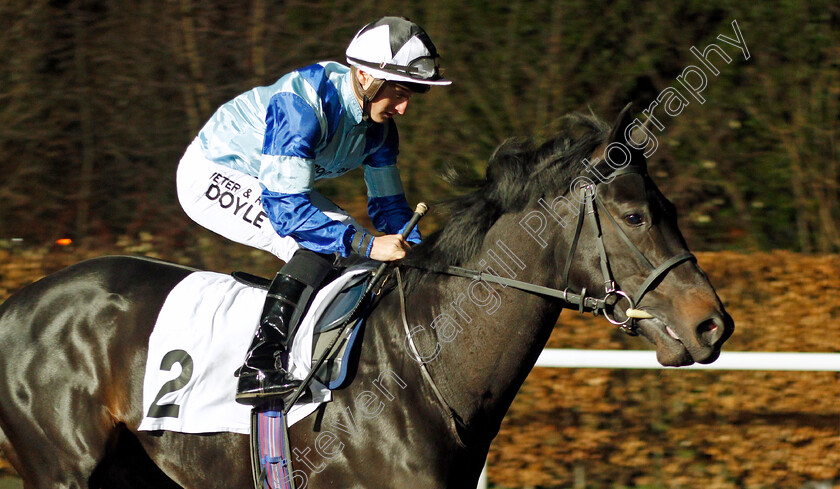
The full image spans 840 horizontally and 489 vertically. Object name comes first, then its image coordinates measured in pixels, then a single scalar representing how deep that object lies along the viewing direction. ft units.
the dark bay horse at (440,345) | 15.80
